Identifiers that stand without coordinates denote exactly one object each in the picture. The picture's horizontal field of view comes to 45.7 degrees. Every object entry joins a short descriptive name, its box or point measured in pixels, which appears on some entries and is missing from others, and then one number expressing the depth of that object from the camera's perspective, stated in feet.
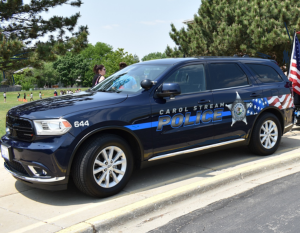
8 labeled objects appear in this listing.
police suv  13.38
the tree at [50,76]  371.43
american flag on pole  28.68
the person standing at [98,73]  26.04
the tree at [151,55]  585.79
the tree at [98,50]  348.59
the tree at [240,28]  58.23
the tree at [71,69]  350.64
